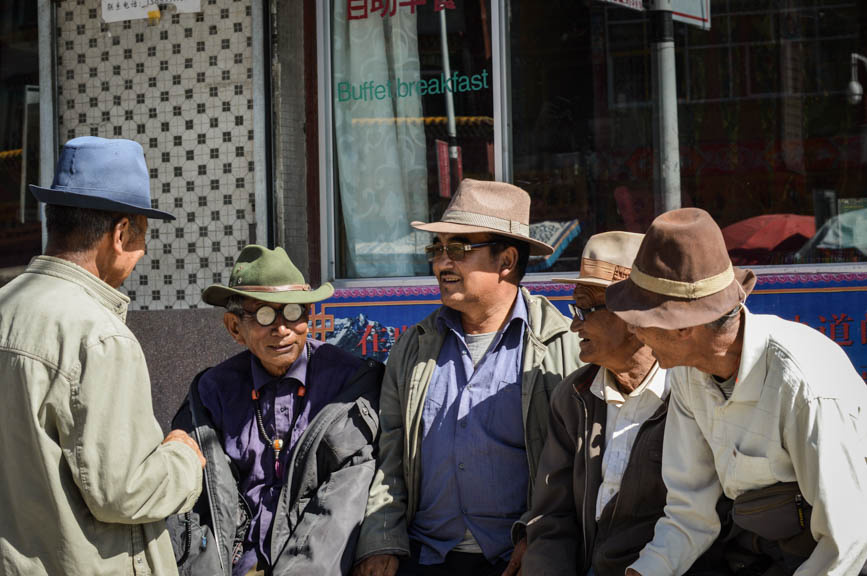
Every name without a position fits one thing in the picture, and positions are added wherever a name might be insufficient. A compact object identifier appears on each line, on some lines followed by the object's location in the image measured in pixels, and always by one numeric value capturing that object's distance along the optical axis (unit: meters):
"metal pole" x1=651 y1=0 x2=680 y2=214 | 5.30
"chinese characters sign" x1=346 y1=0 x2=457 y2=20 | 5.43
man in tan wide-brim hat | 3.36
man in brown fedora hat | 2.26
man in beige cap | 2.90
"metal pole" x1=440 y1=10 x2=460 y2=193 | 5.43
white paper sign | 5.50
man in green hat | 3.33
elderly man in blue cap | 2.43
